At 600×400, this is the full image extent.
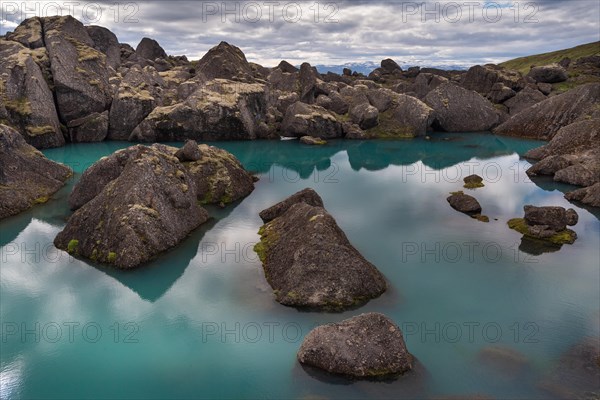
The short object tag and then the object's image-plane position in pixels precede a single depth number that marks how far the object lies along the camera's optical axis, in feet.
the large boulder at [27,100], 229.66
